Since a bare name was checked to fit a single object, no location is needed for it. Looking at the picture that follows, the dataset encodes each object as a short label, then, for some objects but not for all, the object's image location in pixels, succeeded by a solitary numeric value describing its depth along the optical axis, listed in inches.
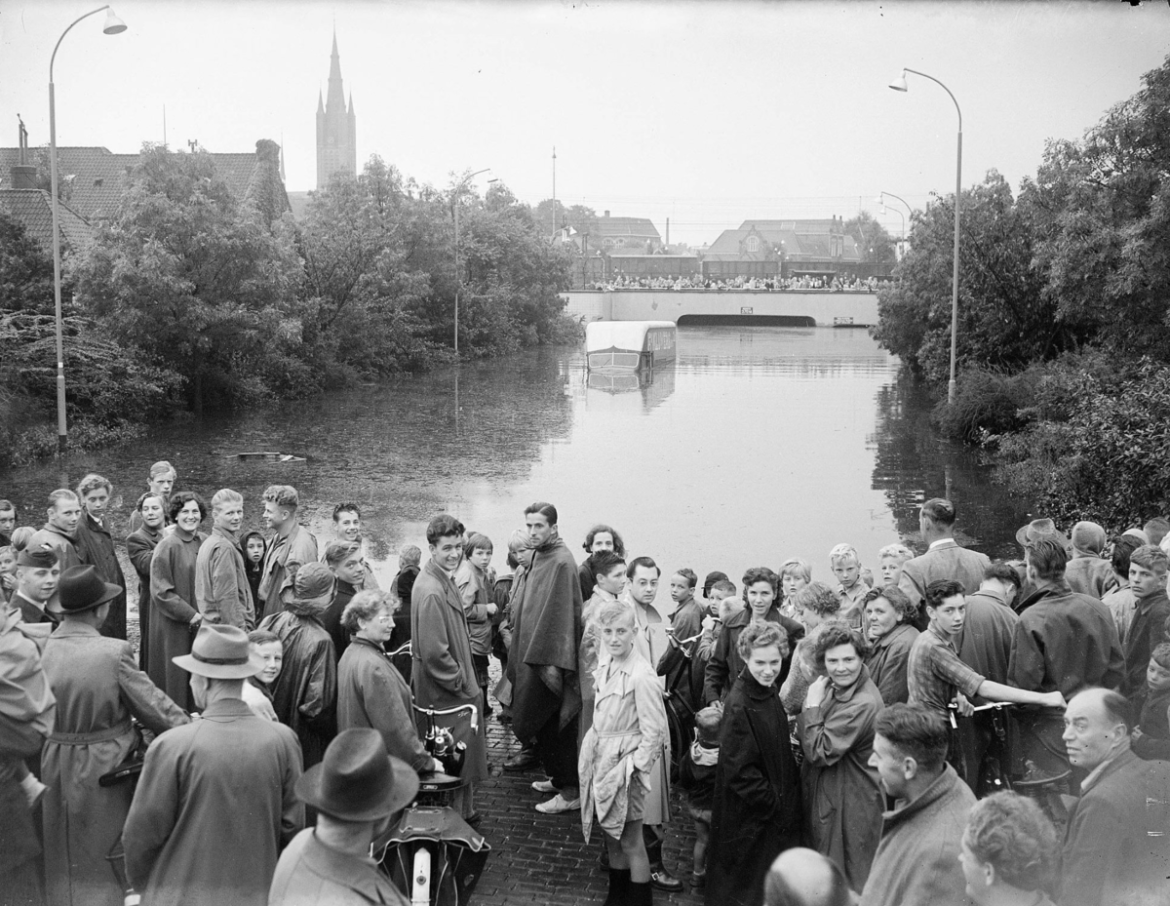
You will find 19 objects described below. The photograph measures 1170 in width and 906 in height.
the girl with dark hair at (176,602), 277.0
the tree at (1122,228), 710.5
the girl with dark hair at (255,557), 316.8
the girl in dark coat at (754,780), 188.9
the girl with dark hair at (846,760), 186.7
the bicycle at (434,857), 175.5
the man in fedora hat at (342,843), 122.4
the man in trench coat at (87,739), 174.1
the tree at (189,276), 1051.9
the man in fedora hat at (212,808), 151.8
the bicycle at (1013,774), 205.3
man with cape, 258.5
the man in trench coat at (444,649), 236.1
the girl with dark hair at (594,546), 295.0
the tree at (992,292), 1146.0
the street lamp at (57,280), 779.4
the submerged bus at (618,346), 1774.1
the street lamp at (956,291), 1004.6
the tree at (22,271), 998.4
